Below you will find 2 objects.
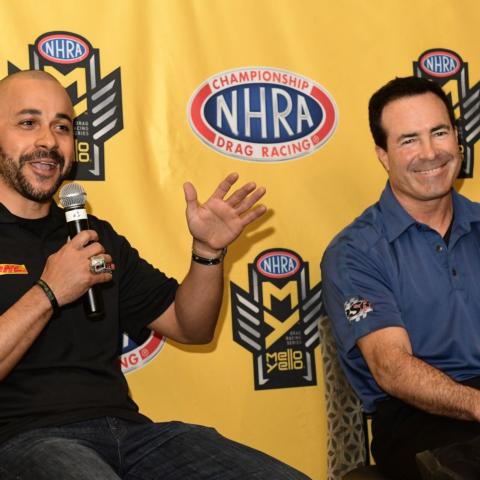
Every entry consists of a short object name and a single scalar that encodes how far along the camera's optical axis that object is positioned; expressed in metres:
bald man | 1.95
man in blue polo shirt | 2.10
